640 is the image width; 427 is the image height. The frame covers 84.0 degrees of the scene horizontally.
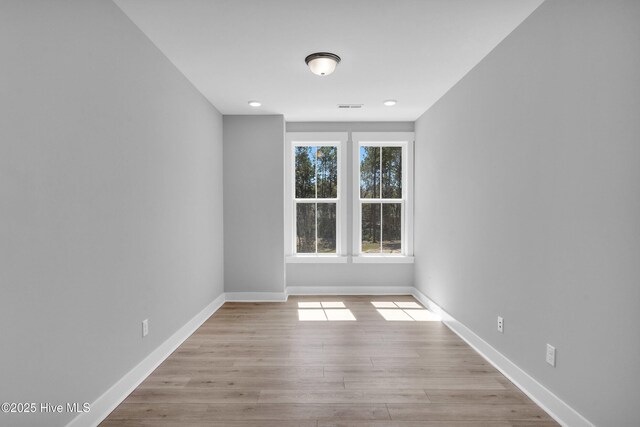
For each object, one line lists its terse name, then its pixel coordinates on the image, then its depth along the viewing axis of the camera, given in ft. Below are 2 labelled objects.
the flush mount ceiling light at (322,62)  9.64
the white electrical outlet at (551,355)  7.04
